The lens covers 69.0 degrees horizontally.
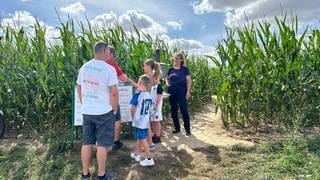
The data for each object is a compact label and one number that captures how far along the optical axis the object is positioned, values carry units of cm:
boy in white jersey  351
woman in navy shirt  473
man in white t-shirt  293
